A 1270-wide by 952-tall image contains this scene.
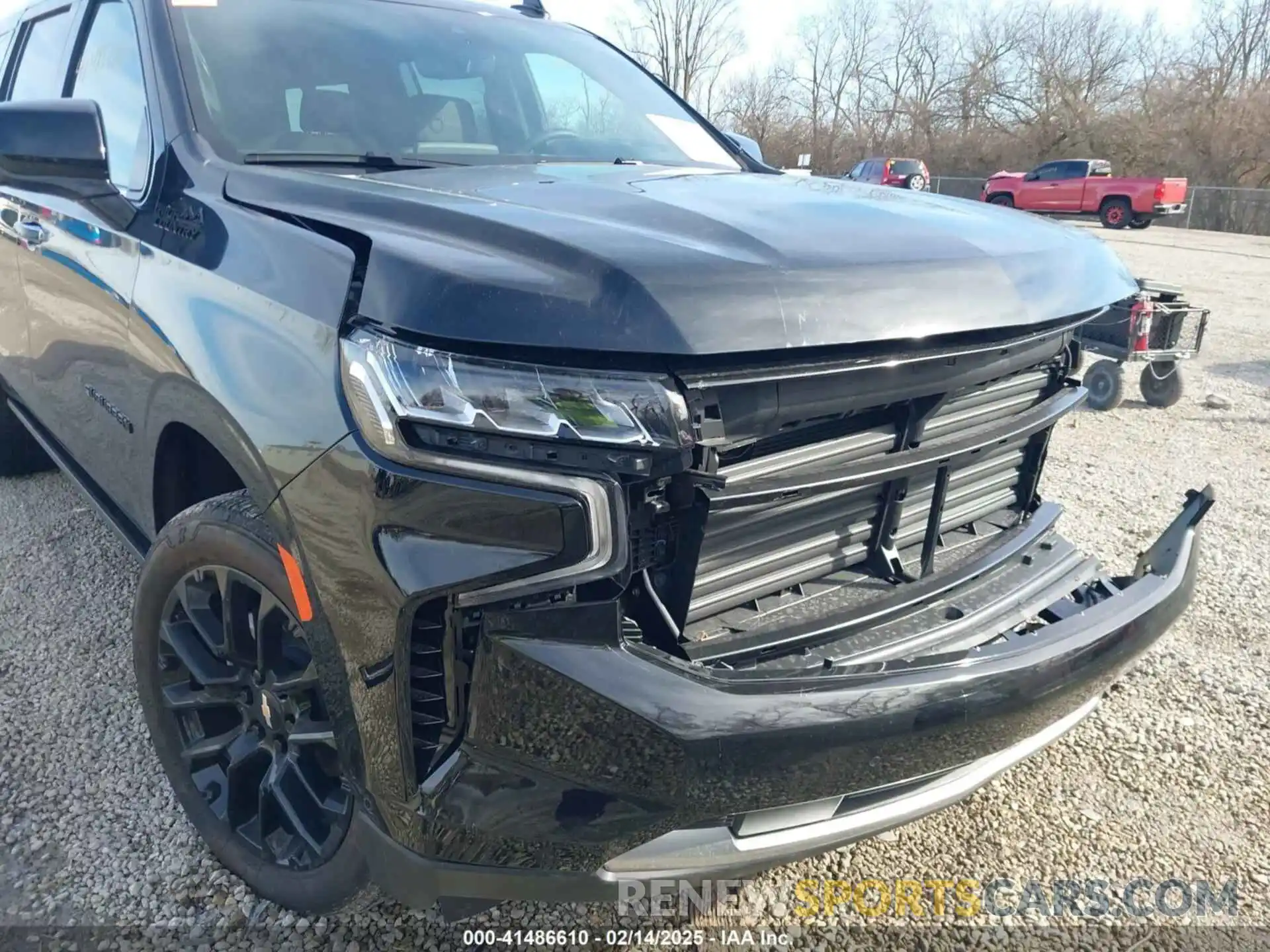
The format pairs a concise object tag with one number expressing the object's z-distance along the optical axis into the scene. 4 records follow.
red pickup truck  25.45
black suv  1.34
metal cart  5.79
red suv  21.72
